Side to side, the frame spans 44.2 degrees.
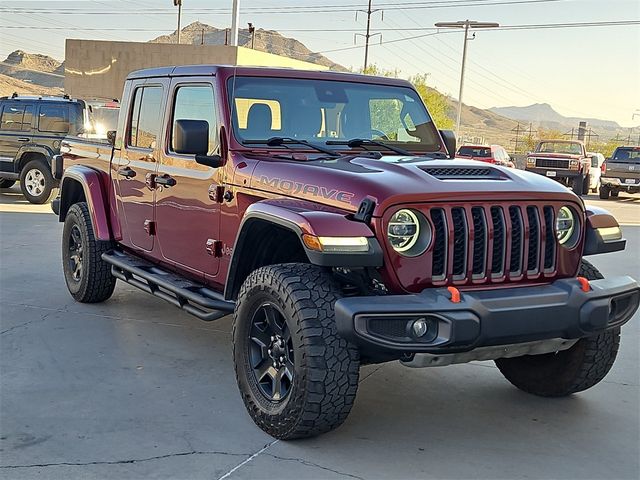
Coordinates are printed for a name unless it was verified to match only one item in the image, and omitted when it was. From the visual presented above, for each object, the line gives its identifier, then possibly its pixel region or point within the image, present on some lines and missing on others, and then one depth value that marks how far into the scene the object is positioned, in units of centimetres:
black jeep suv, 1412
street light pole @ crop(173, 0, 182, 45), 6209
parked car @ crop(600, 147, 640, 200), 2341
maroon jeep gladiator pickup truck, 369
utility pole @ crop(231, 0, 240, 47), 2266
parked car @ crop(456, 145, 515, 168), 2502
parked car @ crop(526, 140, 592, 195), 2461
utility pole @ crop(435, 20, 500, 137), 4922
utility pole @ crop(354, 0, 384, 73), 5144
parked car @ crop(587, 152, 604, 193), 2689
